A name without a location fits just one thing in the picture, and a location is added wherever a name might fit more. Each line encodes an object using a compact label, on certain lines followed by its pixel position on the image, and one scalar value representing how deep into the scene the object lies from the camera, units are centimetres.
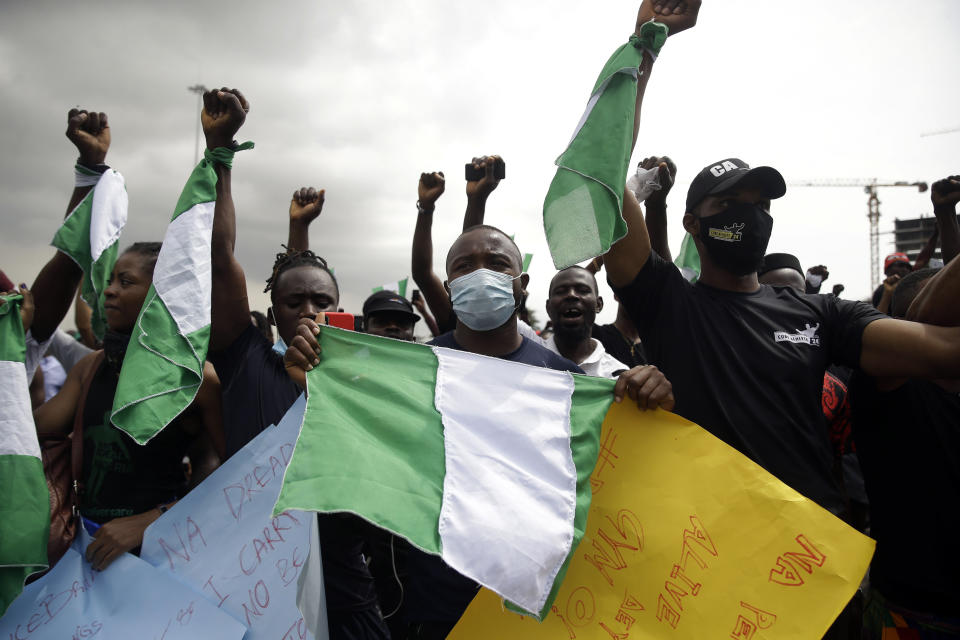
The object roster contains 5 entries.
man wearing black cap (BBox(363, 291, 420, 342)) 421
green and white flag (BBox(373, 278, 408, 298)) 777
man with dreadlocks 245
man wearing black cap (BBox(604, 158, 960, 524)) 211
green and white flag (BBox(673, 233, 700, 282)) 433
